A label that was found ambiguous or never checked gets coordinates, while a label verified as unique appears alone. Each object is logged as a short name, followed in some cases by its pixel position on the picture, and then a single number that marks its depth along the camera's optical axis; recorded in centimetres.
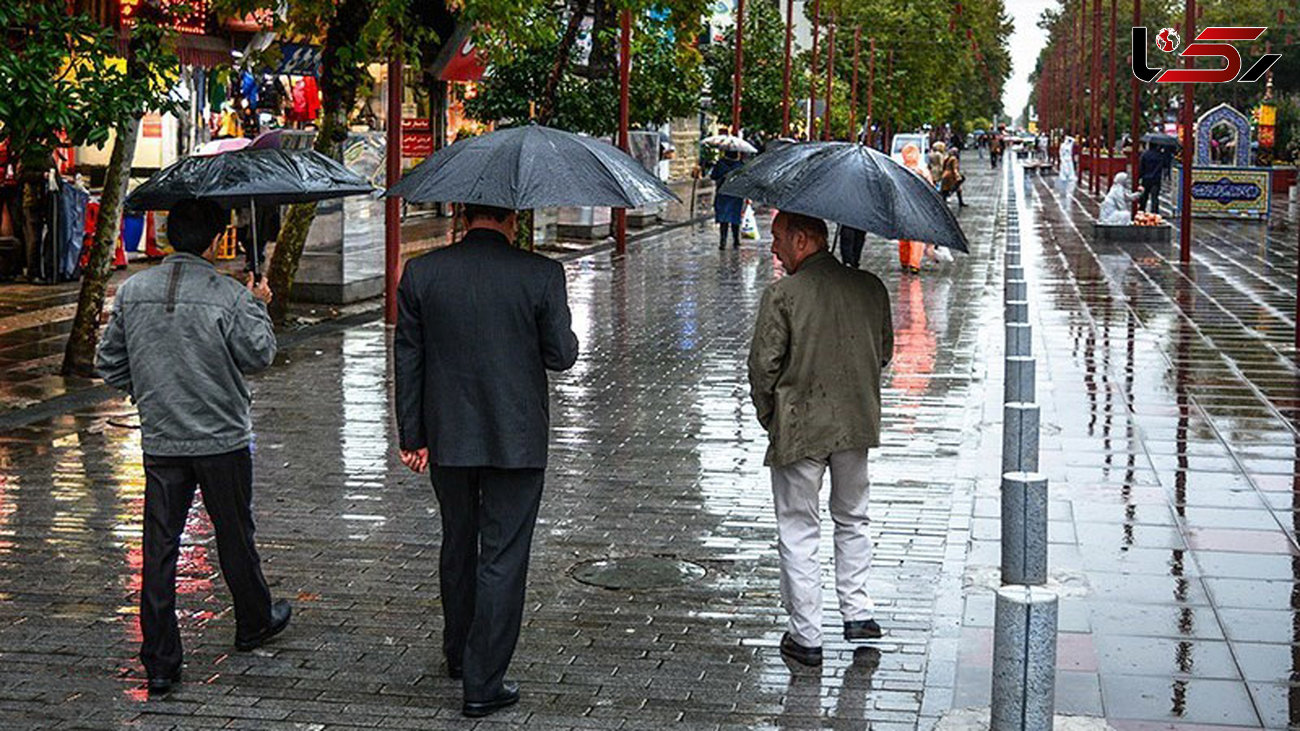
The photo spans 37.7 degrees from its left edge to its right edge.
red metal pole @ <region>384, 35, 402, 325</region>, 1833
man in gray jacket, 659
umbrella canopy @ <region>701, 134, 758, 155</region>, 3484
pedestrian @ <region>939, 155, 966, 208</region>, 3659
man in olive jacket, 689
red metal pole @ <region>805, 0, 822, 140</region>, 5269
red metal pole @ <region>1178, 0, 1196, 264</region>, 2745
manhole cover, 823
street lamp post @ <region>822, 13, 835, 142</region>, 5320
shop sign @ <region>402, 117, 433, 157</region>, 2459
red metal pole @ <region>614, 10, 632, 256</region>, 2859
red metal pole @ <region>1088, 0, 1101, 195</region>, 5741
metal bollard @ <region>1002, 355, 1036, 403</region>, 957
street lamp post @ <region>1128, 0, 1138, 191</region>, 4562
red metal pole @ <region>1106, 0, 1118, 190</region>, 5182
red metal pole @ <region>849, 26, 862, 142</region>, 7318
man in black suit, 622
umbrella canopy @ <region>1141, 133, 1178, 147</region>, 4316
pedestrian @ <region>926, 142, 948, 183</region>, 3822
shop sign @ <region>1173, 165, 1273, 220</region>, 3862
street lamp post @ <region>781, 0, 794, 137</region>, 4896
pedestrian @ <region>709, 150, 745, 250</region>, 3025
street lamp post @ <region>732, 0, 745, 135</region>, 4209
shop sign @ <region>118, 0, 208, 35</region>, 1494
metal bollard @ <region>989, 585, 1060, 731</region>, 463
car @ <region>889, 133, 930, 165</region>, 5664
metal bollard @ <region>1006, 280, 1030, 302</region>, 1477
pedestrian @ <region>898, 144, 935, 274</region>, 2462
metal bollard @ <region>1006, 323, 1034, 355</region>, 1145
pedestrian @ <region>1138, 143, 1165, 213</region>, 3994
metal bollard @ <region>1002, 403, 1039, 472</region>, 788
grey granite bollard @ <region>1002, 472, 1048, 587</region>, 586
